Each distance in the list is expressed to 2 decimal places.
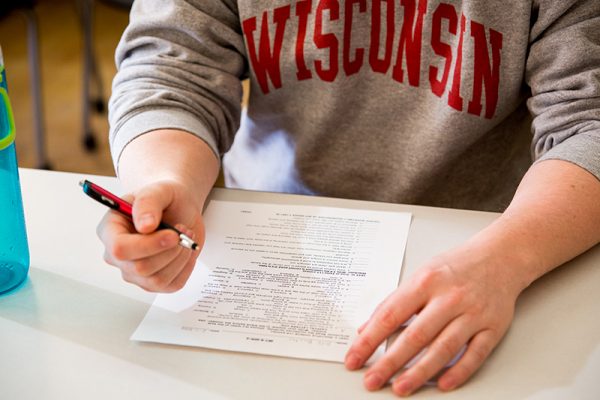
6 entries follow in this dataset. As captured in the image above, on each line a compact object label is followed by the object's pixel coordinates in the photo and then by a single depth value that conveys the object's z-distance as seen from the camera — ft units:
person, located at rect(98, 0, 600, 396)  2.29
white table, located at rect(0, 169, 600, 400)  2.14
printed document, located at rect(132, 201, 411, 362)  2.31
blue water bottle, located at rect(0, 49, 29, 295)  2.41
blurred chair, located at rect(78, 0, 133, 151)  7.39
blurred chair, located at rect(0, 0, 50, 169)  6.60
